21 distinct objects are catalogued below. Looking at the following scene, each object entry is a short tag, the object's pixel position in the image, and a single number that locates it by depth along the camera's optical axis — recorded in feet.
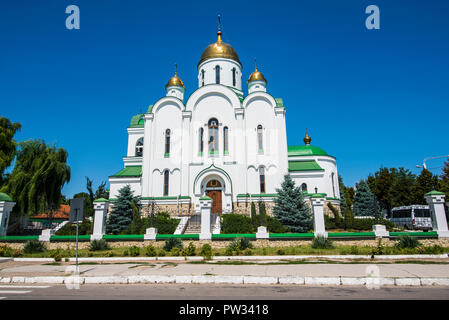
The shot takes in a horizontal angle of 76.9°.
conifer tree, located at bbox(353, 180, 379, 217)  113.91
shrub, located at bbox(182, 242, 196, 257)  38.19
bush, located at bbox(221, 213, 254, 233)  55.93
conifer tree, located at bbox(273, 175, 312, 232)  60.49
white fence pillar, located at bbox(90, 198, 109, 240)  48.61
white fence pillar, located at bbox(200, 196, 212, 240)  46.01
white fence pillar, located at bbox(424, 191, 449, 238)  43.38
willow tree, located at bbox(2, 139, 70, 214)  63.21
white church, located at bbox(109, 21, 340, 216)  74.18
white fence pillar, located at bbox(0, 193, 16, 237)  47.56
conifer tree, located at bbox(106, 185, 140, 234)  62.23
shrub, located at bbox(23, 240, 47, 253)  42.65
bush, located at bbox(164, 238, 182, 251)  42.27
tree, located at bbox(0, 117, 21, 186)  67.82
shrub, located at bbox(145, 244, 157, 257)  38.27
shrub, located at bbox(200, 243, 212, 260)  34.67
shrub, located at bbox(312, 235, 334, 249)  41.60
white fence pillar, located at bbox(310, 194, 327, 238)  47.37
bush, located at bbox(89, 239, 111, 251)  43.91
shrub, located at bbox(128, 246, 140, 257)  38.27
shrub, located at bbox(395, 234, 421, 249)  39.40
